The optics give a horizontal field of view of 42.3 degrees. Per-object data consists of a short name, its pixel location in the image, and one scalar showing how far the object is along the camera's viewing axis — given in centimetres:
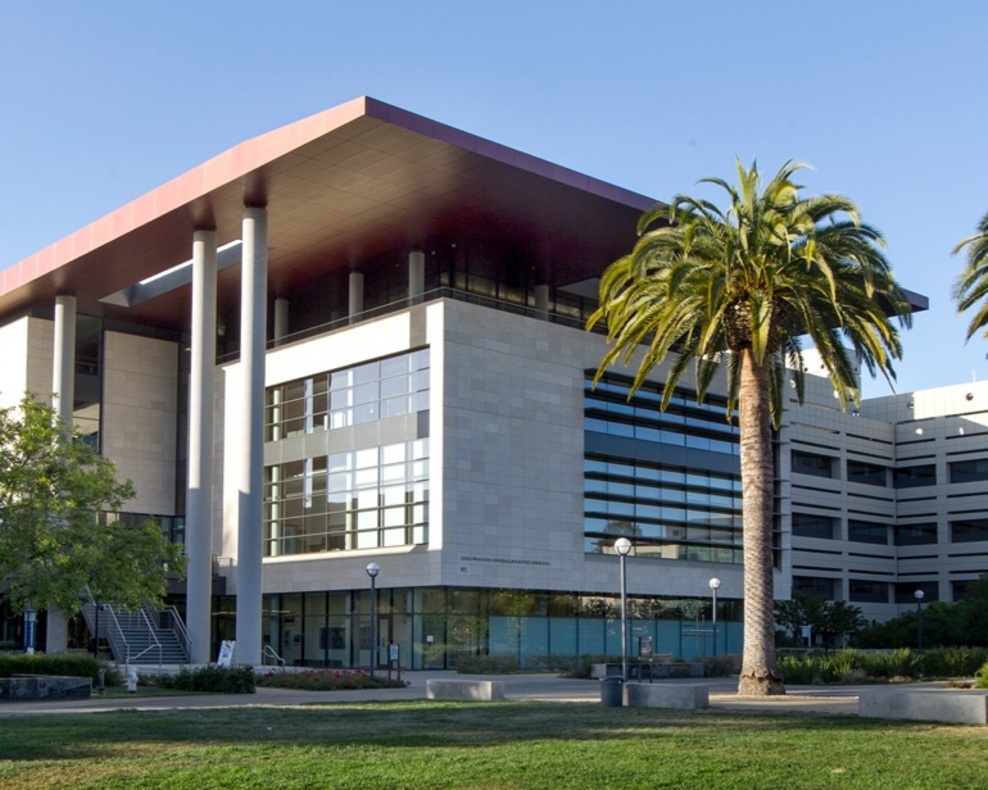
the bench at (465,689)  2700
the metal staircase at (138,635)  5159
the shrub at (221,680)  3247
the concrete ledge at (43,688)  2870
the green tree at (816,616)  8075
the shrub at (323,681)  3456
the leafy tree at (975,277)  3547
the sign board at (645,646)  3406
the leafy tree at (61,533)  3266
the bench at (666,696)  2342
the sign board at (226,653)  4009
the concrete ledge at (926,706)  2041
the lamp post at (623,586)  2733
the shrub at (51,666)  3244
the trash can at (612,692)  2388
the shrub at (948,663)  4219
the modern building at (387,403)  4641
